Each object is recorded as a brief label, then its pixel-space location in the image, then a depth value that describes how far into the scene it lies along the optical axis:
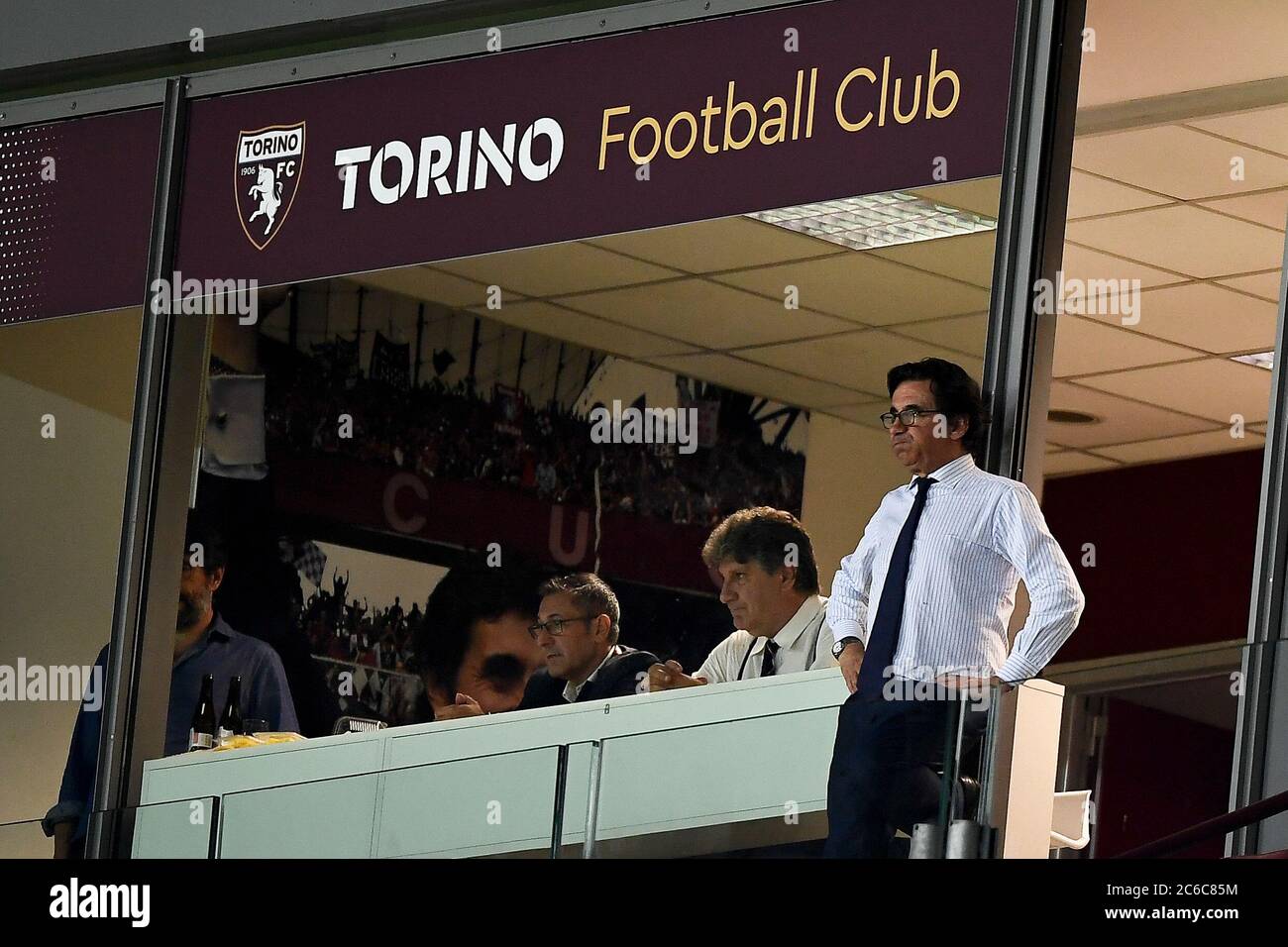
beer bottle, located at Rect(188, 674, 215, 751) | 6.26
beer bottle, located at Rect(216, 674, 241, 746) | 6.23
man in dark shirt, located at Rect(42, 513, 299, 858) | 6.23
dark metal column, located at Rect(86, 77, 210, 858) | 5.62
